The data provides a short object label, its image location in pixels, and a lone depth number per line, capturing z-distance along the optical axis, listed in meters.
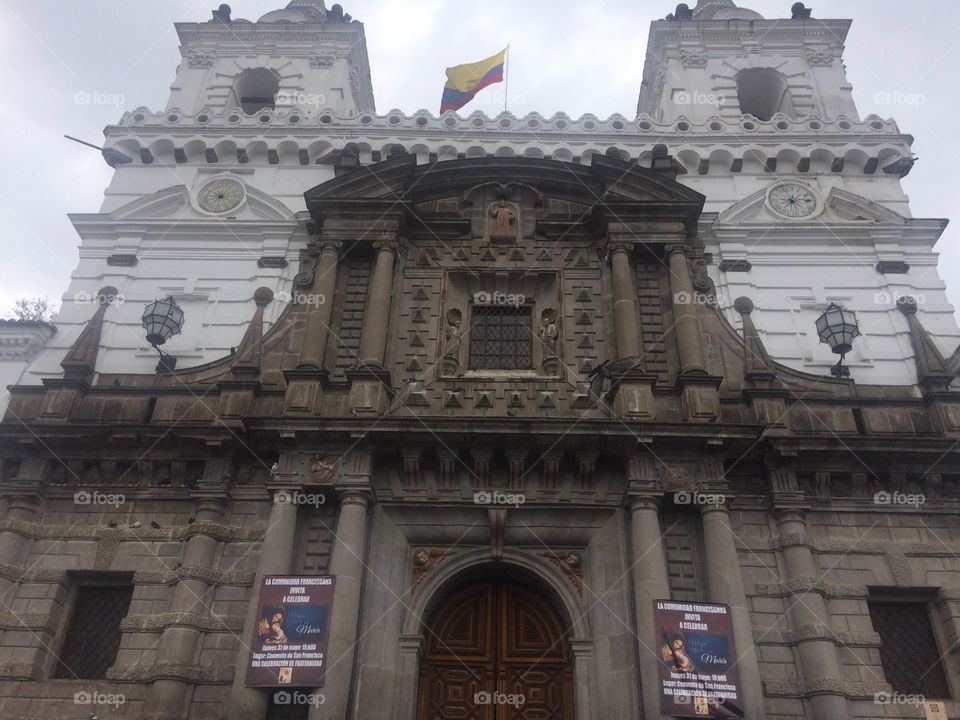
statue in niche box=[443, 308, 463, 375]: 16.48
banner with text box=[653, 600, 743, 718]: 12.14
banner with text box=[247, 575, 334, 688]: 12.45
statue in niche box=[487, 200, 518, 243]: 18.48
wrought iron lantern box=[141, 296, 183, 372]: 16.77
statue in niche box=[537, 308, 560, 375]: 16.52
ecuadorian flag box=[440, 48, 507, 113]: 24.75
